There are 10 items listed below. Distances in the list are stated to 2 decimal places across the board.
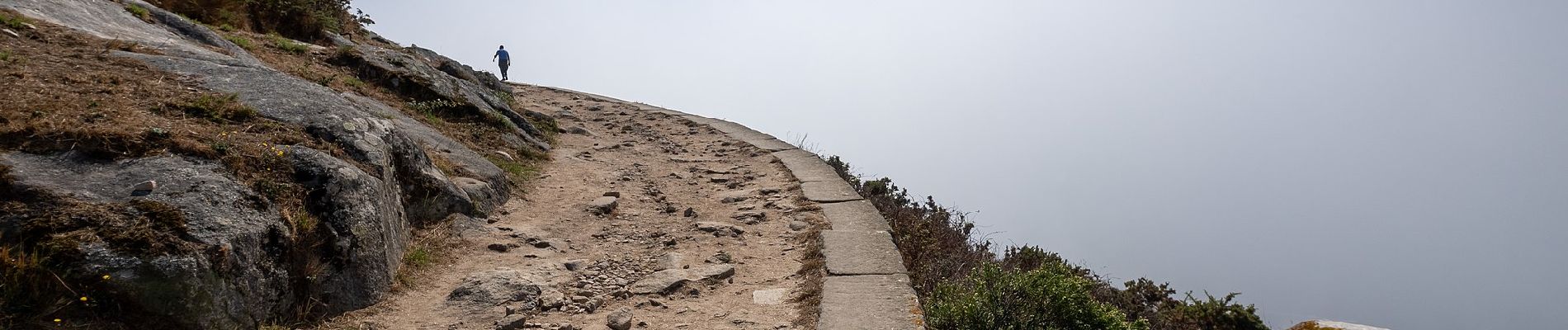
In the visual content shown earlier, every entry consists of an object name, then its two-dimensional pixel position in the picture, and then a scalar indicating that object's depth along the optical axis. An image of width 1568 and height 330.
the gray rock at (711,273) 4.77
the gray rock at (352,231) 3.72
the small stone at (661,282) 4.57
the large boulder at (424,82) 8.65
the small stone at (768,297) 4.42
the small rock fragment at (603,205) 6.17
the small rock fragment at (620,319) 3.95
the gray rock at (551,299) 4.18
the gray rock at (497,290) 4.13
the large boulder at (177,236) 2.84
